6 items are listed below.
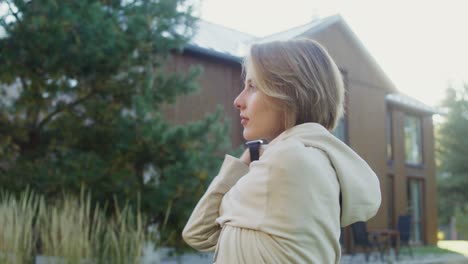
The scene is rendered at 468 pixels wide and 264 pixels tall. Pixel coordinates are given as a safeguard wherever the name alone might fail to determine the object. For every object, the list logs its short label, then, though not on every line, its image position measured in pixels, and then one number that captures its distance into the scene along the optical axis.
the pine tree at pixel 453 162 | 28.84
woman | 1.05
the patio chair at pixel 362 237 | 11.30
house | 11.14
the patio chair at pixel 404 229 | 12.55
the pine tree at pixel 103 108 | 5.71
